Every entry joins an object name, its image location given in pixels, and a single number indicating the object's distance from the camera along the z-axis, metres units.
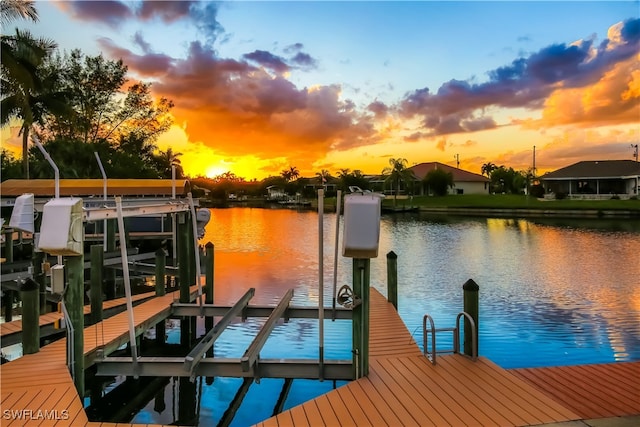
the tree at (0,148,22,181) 44.59
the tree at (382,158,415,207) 75.81
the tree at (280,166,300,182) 148.88
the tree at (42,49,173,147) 41.75
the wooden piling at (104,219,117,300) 14.66
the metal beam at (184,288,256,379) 6.52
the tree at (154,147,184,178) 48.91
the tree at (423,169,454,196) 83.69
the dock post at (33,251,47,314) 11.06
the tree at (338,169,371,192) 80.00
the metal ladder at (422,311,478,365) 6.85
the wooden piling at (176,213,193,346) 11.18
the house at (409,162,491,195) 93.60
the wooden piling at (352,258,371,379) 6.29
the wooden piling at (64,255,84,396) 6.45
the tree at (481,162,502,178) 141.27
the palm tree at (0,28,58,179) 22.09
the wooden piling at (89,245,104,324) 9.13
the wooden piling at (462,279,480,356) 7.52
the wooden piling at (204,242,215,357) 12.66
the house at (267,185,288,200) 130.99
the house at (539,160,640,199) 63.58
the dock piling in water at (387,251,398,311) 11.71
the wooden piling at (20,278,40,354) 7.27
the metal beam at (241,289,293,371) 6.46
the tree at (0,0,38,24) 19.14
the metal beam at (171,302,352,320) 9.87
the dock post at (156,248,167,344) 11.28
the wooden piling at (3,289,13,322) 12.34
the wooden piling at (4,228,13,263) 15.78
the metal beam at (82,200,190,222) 6.88
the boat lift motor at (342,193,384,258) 5.88
